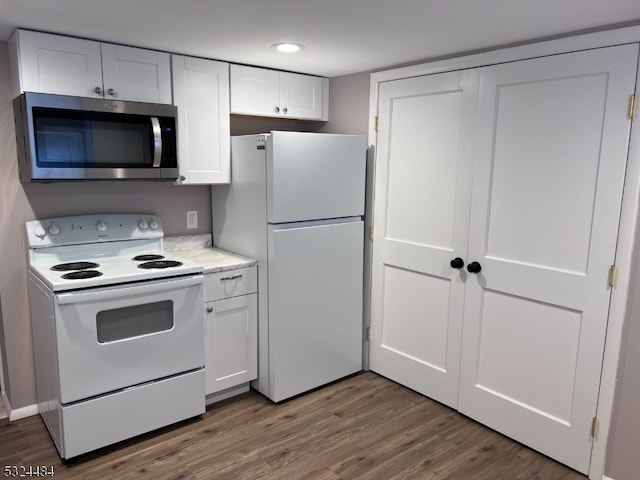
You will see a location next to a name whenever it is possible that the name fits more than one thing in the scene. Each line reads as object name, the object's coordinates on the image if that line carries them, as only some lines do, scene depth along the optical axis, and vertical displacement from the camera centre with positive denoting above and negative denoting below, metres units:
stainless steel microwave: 2.27 +0.13
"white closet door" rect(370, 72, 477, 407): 2.71 -0.34
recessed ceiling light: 2.47 +0.64
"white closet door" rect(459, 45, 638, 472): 2.13 -0.33
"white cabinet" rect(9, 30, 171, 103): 2.26 +0.48
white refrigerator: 2.77 -0.44
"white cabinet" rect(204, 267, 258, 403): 2.78 -0.97
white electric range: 2.24 -0.84
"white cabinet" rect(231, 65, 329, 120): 2.98 +0.49
